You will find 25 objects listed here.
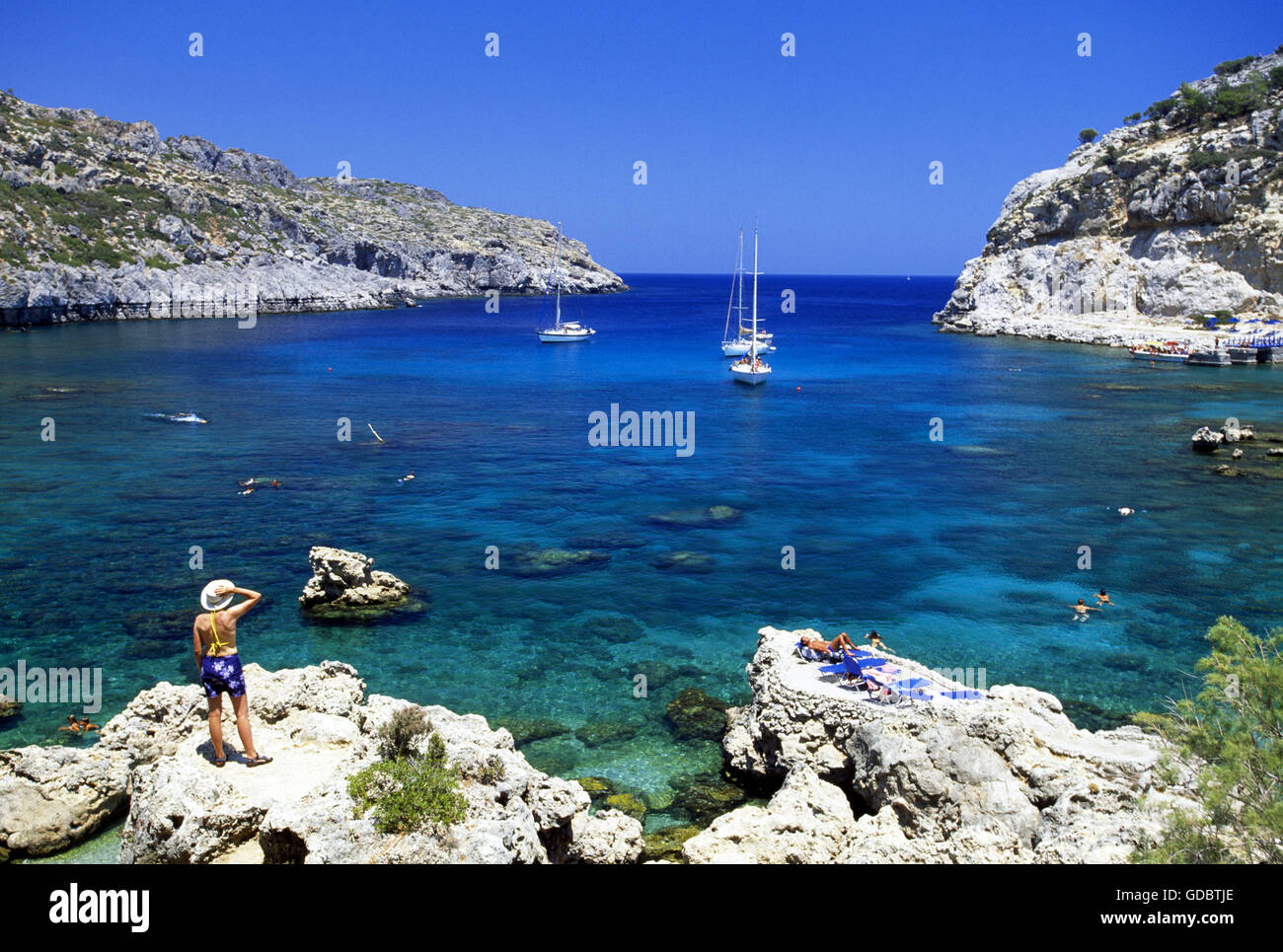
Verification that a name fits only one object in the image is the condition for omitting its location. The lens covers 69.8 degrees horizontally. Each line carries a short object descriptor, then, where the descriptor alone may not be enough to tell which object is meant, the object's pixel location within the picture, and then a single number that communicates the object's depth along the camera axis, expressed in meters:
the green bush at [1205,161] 81.62
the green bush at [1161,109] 100.12
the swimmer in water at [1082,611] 21.89
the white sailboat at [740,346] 82.00
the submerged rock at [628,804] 13.59
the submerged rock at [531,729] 16.05
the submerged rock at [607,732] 15.98
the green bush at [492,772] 9.11
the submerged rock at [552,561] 24.97
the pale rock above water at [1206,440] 39.56
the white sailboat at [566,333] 97.75
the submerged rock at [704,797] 13.60
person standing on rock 10.29
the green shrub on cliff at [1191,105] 94.25
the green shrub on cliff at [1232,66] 103.25
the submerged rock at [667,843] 12.14
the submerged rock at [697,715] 16.28
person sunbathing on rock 15.16
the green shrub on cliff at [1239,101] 88.69
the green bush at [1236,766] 7.24
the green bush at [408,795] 7.98
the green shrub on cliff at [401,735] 9.07
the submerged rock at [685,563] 25.14
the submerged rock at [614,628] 20.72
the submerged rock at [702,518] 29.83
